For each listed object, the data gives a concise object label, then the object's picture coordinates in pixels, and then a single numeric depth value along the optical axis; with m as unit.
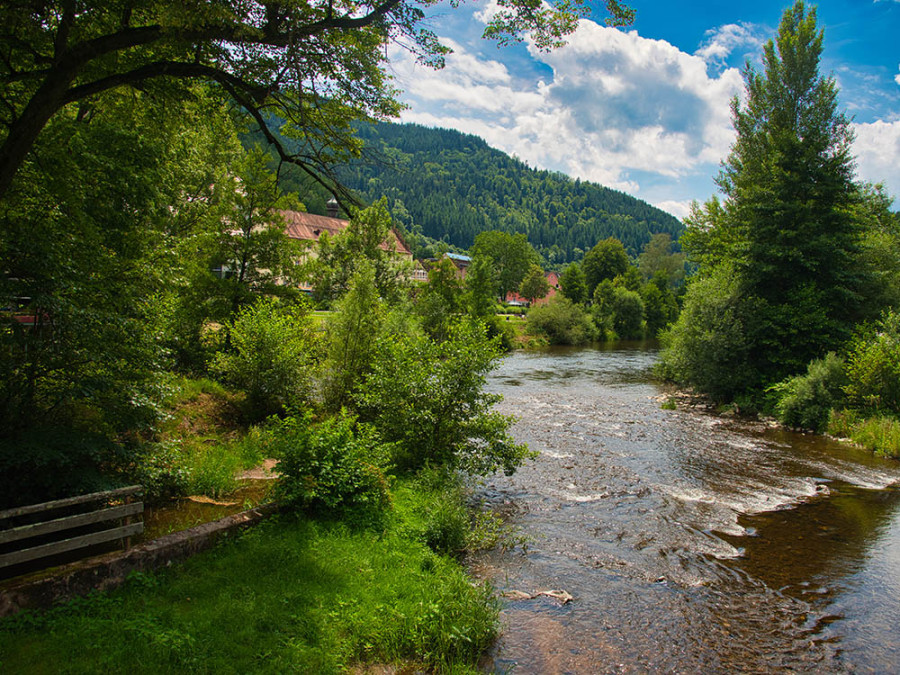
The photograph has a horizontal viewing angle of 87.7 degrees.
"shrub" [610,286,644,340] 65.19
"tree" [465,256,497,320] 51.31
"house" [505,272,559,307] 100.62
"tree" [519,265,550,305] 88.56
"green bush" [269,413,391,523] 7.88
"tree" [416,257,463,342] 42.31
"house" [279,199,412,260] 74.56
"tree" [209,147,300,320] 16.17
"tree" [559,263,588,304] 69.44
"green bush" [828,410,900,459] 15.17
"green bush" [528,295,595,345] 55.53
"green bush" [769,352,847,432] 18.14
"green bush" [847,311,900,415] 16.53
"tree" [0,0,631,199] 5.59
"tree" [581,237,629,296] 80.31
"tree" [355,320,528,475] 11.15
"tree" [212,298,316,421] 12.91
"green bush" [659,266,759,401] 23.03
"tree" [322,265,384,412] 14.52
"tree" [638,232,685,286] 106.56
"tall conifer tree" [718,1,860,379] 21.66
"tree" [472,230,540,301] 93.69
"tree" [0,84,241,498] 6.30
